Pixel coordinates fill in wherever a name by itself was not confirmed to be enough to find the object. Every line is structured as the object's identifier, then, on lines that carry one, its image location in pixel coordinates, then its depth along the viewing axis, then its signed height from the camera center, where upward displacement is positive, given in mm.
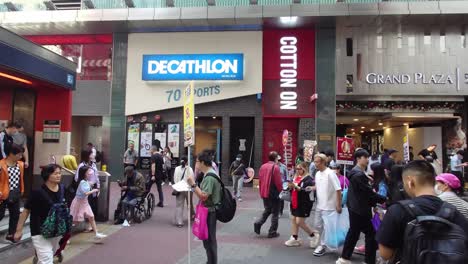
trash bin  10172 -1173
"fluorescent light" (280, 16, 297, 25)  18828 +5890
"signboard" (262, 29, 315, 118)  19859 +3686
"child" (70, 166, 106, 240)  8336 -1076
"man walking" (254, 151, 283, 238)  9141 -930
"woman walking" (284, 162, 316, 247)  8172 -1016
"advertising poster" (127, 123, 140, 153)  20562 +728
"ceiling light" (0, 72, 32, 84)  9383 +1617
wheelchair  10062 -1444
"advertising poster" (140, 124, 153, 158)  20531 +491
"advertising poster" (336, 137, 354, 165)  10343 +40
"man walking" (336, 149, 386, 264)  6453 -834
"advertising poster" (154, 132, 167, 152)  20500 +641
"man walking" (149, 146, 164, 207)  12765 -579
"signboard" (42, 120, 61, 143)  11266 +452
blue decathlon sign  19938 +3984
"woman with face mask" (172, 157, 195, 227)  10195 -1100
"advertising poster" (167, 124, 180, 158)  20438 +556
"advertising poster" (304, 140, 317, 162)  14938 +43
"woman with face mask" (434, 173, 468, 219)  4707 -379
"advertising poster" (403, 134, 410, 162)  10666 +87
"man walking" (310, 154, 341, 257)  7359 -665
